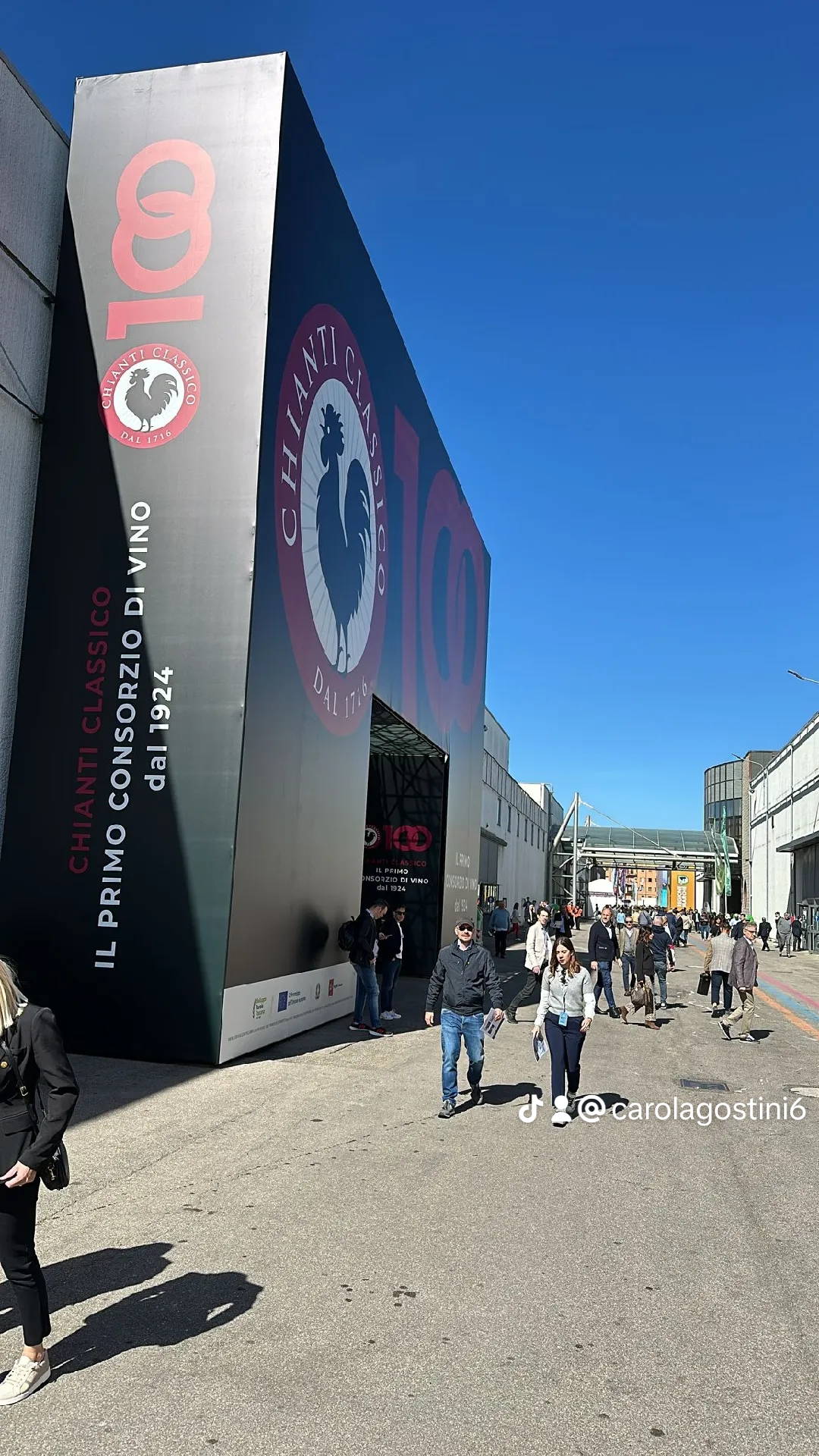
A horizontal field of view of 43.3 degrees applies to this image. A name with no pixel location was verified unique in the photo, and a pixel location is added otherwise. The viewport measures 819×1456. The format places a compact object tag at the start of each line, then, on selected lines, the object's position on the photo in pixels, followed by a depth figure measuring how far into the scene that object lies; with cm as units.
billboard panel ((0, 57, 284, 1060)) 1146
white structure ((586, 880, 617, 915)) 6618
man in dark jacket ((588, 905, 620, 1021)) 1688
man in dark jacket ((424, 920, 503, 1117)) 944
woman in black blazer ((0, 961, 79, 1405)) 396
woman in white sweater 939
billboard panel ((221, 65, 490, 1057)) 1248
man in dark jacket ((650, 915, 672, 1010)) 1828
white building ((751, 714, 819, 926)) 4919
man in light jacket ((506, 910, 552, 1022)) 1532
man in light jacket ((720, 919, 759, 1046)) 1531
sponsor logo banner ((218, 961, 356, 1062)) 1157
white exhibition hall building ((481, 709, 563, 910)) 4931
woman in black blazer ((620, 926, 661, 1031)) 1705
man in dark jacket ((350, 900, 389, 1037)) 1409
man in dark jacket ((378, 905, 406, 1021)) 1577
